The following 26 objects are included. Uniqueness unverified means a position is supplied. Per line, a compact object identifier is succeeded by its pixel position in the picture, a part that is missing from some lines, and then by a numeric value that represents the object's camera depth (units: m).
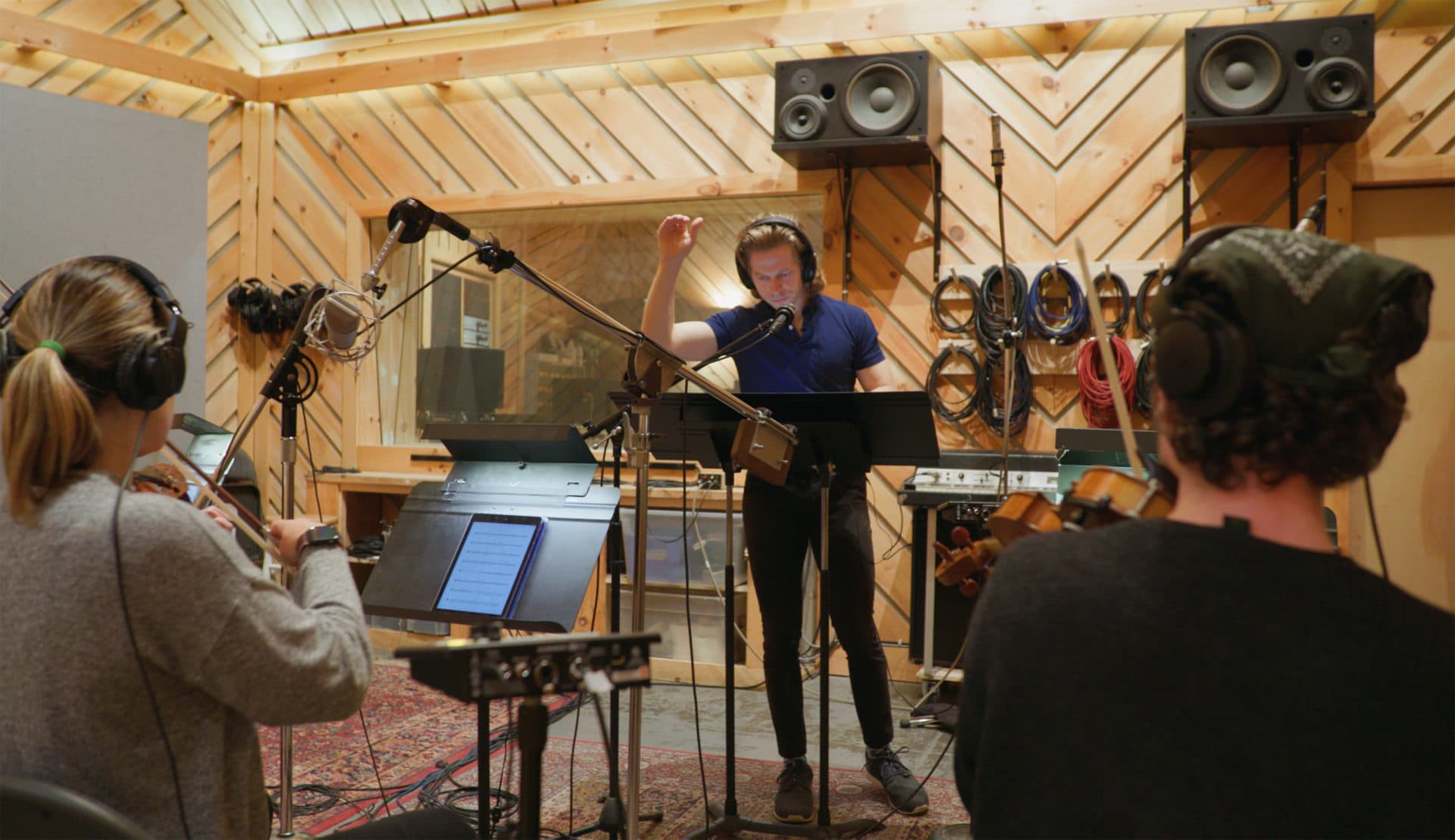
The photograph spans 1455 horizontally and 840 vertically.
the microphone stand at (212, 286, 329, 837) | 2.36
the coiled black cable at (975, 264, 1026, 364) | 4.30
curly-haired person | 0.93
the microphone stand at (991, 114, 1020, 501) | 3.29
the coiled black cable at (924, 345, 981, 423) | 4.41
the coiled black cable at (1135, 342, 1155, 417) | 4.05
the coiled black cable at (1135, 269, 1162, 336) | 4.17
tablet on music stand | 2.06
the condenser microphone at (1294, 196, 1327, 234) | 1.30
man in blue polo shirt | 2.76
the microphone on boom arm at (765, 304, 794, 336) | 2.35
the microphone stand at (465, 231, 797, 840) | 2.10
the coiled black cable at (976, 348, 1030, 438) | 4.34
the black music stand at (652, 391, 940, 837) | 2.42
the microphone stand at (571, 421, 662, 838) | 2.07
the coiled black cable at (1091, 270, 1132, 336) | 4.23
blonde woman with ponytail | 1.17
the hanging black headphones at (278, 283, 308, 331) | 5.51
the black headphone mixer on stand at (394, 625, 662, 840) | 1.10
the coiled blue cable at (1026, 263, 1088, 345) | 4.25
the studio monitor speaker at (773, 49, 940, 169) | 4.18
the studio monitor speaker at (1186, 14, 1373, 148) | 3.73
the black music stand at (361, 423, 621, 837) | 2.04
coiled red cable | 4.11
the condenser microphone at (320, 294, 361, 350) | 2.31
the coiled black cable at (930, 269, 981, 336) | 4.41
